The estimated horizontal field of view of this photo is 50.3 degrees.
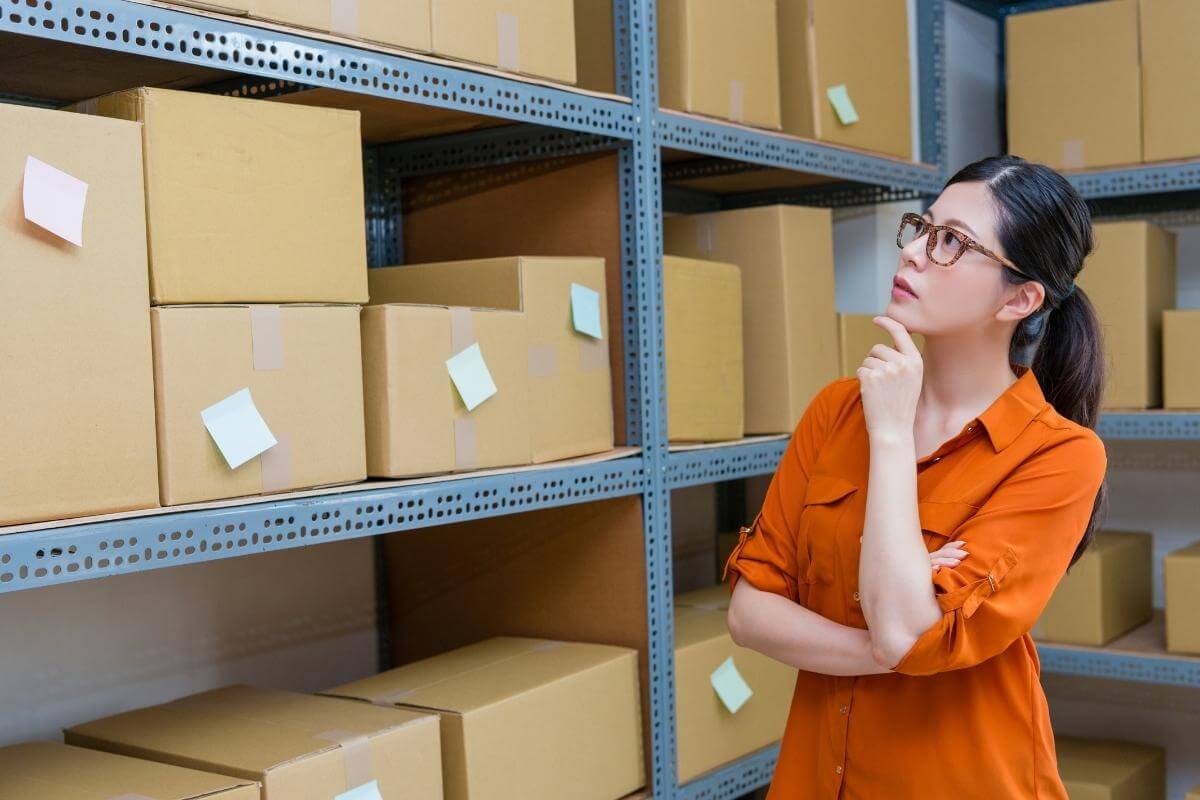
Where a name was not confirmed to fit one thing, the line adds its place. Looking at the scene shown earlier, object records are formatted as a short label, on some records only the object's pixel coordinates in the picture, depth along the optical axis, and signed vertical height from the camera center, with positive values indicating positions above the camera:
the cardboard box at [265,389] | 1.54 -0.04
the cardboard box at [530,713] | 1.91 -0.58
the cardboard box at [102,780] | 1.54 -0.52
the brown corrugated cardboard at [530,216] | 2.25 +0.25
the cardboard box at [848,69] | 2.71 +0.59
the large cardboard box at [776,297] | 2.62 +0.09
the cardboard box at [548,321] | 2.06 +0.04
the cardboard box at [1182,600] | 2.87 -0.62
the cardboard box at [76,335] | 1.37 +0.03
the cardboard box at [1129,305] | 2.99 +0.06
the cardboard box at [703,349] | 2.34 -0.01
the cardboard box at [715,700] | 2.34 -0.68
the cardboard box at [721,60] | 2.36 +0.54
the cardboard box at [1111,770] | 2.96 -1.07
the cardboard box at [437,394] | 1.81 -0.06
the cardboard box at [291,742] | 1.66 -0.52
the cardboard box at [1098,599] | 3.01 -0.64
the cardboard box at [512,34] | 1.88 +0.49
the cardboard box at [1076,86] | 3.03 +0.59
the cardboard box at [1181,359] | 2.94 -0.07
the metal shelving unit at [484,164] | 1.46 +0.35
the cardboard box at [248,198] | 1.54 +0.20
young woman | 1.51 -0.23
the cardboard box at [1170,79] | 2.95 +0.58
